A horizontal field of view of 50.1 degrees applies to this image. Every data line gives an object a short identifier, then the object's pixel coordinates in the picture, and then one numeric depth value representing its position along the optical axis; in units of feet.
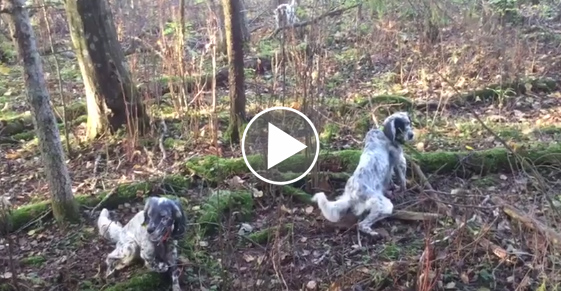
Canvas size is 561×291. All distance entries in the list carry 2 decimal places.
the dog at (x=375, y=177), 17.46
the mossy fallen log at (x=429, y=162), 20.81
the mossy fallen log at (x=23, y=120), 28.37
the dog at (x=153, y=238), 14.24
